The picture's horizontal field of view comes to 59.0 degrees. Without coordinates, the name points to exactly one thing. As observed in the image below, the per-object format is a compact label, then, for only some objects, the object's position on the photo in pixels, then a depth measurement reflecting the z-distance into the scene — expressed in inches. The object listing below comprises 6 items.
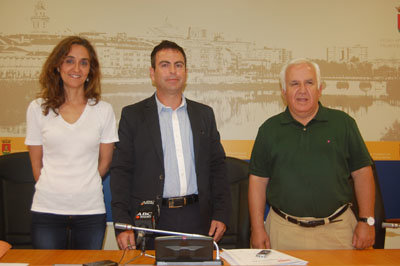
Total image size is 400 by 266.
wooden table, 65.6
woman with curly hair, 80.8
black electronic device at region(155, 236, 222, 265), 62.2
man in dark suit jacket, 87.2
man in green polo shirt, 84.4
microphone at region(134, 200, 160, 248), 59.9
